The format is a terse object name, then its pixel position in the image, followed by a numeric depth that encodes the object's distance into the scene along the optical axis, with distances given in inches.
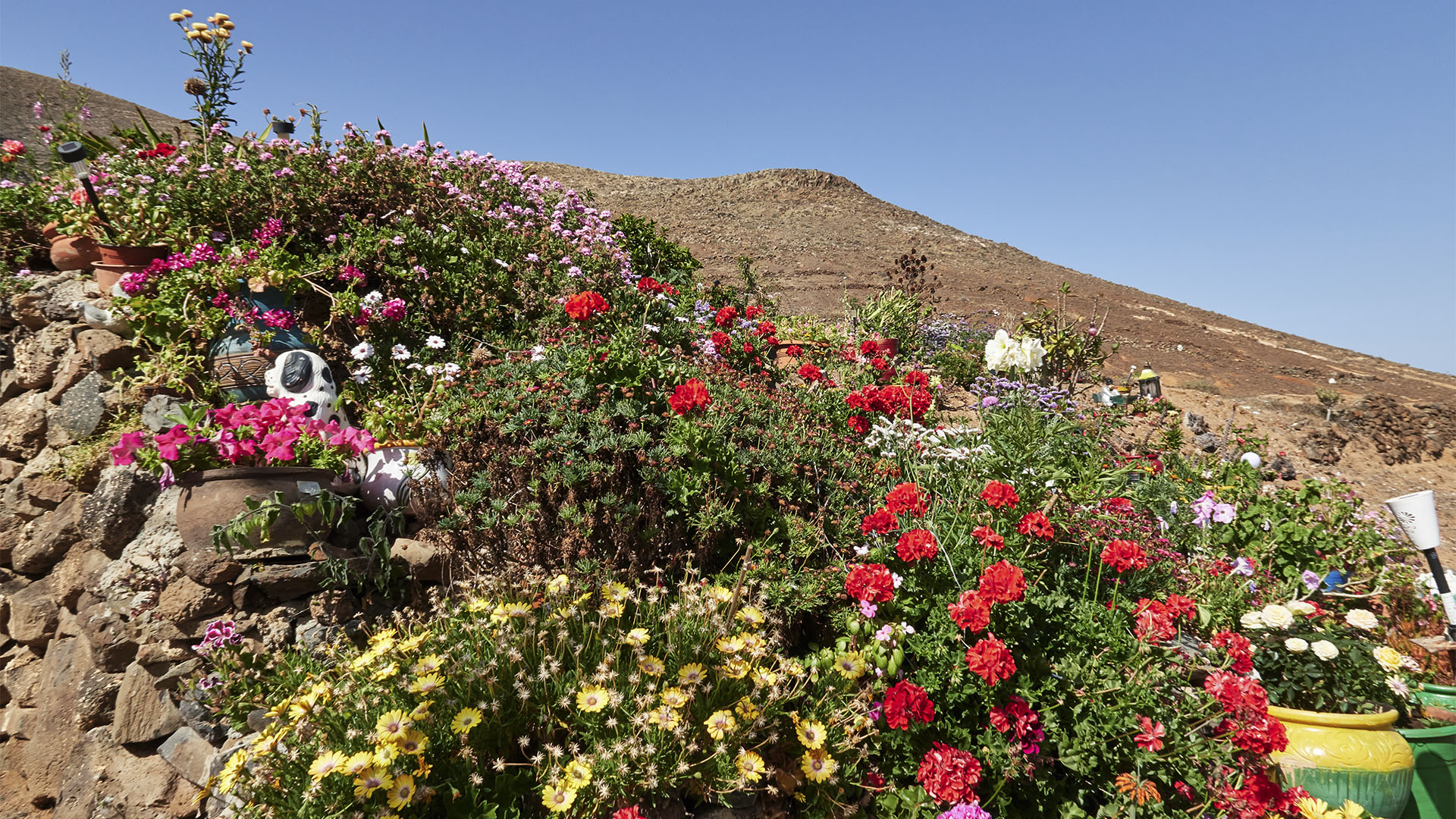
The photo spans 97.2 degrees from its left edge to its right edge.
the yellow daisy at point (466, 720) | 74.5
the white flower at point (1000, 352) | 197.9
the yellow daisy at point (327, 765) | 67.2
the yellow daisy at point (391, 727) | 70.2
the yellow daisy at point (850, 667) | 95.7
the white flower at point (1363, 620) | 100.7
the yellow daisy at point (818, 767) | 82.4
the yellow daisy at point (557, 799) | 68.1
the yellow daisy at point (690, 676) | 81.7
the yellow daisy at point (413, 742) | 70.2
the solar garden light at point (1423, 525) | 119.1
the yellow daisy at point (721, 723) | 78.0
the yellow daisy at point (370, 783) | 66.7
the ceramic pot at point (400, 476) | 128.3
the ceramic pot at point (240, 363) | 144.0
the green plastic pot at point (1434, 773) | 96.0
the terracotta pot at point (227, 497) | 108.3
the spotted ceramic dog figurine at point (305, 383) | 135.3
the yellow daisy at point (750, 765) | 76.6
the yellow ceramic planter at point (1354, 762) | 89.7
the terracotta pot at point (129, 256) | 159.8
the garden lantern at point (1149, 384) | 243.9
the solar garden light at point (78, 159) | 147.2
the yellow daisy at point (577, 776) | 71.3
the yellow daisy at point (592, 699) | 75.6
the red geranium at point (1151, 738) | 84.4
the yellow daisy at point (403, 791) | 66.9
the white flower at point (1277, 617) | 98.7
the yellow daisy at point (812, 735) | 84.8
